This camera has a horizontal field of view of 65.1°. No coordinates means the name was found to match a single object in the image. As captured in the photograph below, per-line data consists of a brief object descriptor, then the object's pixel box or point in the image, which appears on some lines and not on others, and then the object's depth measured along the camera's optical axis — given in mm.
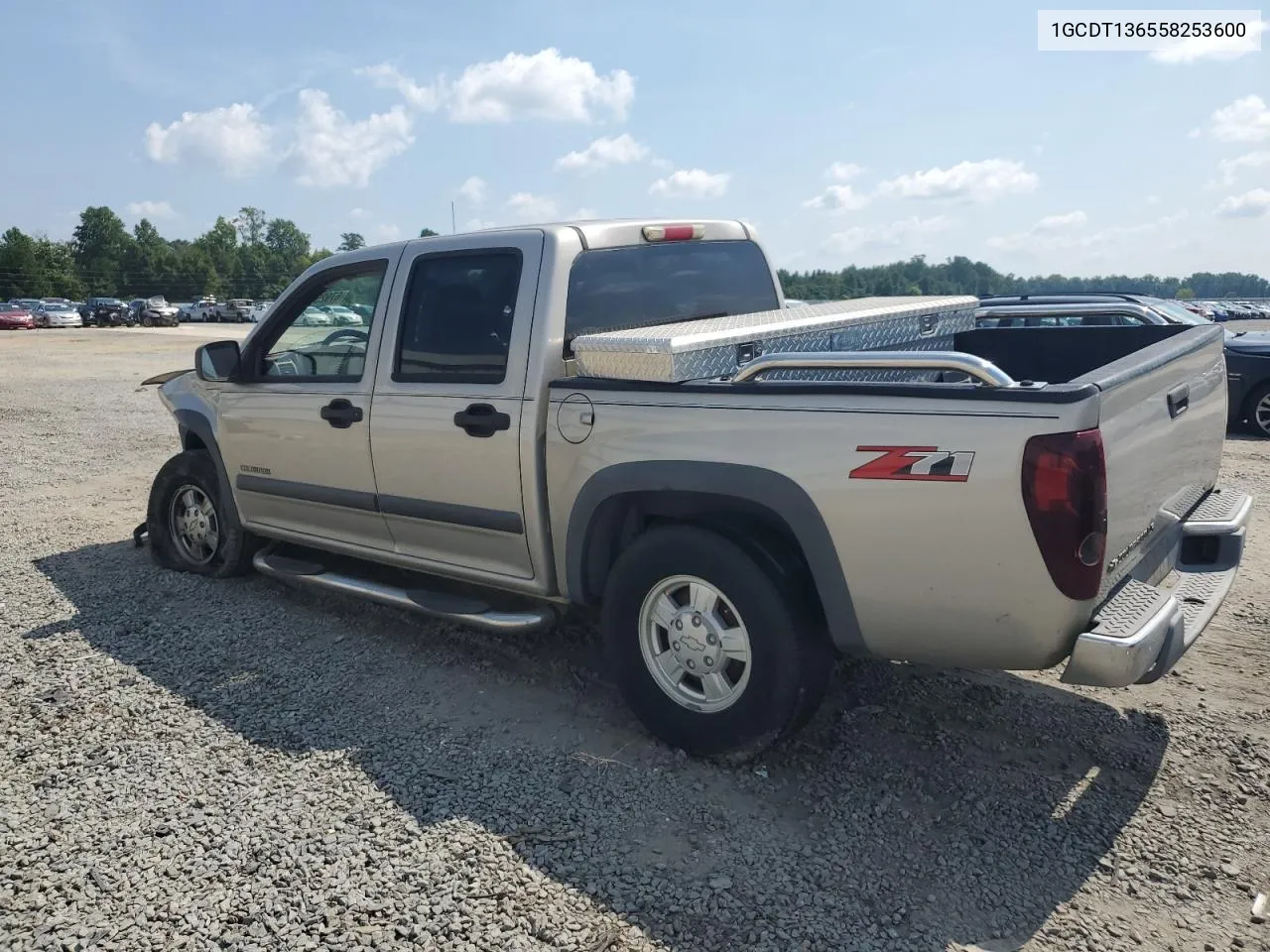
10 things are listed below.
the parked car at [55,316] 51369
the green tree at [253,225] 133625
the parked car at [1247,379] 10562
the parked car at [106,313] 55188
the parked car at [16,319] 49062
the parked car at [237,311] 61312
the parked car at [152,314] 55406
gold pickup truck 2799
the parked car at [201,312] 64062
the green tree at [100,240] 98500
